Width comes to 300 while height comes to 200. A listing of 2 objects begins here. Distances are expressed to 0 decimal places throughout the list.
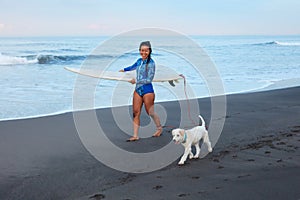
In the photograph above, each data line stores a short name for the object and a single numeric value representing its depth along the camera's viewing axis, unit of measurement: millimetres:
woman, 6574
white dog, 5043
